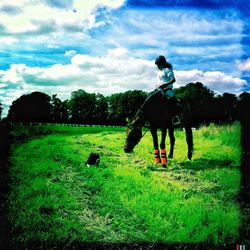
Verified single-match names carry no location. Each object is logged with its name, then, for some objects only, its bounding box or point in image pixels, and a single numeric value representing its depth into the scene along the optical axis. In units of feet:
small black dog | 18.37
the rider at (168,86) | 18.45
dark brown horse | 18.60
